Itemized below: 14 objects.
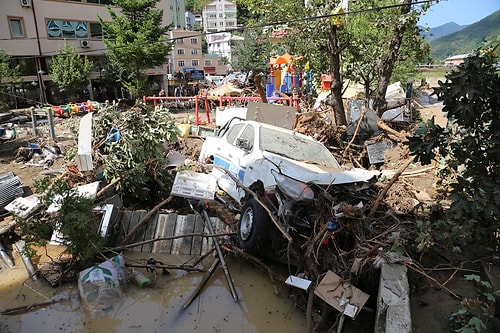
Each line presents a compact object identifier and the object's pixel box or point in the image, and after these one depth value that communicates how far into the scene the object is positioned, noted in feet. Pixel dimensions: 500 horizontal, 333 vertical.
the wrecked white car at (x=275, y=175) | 15.90
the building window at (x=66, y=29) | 88.34
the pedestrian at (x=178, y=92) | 102.69
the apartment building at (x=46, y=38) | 81.71
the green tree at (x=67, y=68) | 79.66
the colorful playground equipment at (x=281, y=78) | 56.34
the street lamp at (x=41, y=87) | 86.88
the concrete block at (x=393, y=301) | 10.92
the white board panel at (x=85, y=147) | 20.35
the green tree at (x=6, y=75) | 66.85
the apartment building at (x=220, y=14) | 321.32
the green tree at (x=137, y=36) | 77.97
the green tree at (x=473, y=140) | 11.39
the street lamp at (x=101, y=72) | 95.86
